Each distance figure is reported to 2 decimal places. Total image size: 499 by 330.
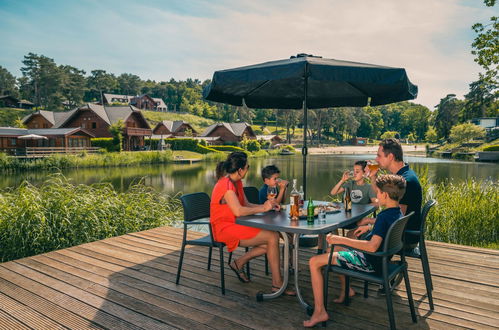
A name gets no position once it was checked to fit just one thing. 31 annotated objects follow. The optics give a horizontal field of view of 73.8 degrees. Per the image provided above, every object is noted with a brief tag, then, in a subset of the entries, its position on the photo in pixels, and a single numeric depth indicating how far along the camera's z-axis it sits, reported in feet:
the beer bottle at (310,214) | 8.63
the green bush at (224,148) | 156.04
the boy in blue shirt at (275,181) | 9.98
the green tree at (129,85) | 309.22
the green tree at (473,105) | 189.30
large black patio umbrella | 10.00
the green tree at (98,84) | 280.72
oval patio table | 8.06
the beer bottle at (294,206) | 8.91
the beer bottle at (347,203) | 10.11
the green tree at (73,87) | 216.33
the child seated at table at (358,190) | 11.78
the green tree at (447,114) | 212.84
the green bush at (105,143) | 116.06
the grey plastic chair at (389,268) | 7.16
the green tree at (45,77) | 206.28
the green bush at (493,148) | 123.13
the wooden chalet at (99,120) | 129.08
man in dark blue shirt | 9.06
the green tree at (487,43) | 29.58
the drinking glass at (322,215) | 8.79
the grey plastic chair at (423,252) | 8.65
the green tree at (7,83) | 241.51
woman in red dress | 9.26
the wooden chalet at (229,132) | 172.86
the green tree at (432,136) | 221.46
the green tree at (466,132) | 159.33
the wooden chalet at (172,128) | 174.19
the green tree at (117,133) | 112.88
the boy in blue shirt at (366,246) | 7.39
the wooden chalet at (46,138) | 113.39
